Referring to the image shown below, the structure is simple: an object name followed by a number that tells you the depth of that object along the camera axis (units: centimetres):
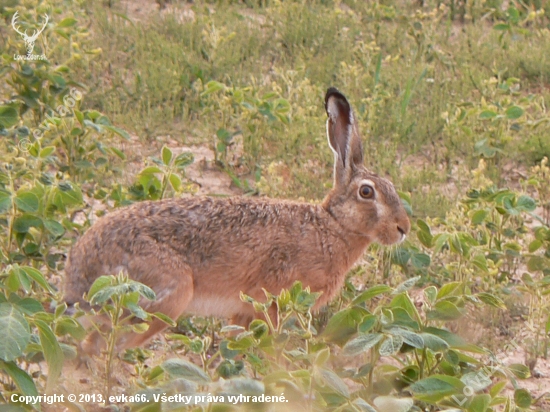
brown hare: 972
